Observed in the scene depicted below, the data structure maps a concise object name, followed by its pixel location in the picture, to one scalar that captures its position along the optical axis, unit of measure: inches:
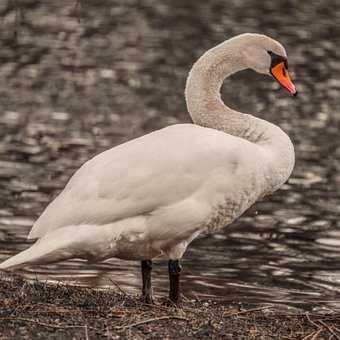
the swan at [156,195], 566.6
